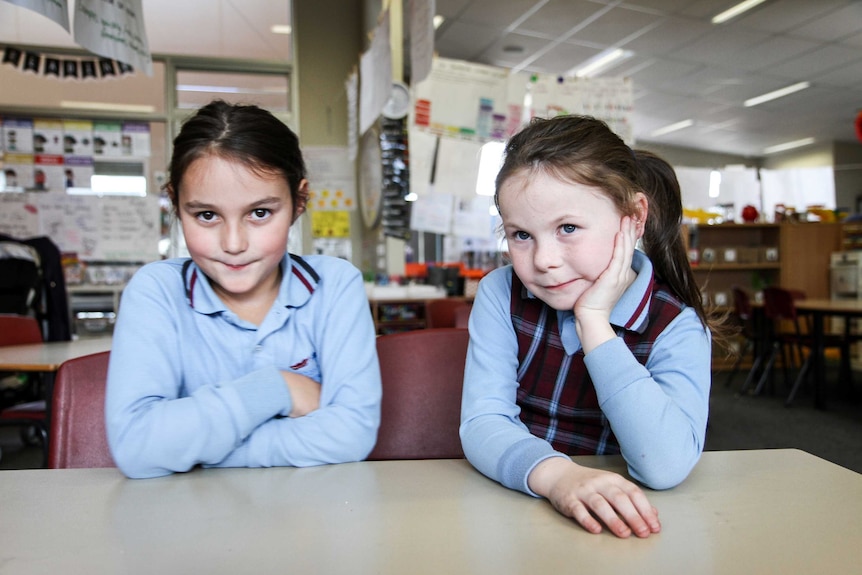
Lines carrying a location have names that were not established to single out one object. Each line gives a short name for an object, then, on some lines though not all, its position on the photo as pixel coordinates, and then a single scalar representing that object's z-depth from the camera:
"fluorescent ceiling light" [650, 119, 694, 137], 10.53
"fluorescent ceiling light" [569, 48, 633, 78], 7.26
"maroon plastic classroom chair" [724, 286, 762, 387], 5.41
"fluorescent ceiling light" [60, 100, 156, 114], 4.19
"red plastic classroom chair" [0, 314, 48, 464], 2.08
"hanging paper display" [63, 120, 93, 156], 4.15
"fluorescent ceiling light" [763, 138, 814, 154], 11.70
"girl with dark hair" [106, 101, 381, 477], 0.84
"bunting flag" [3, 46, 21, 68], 4.05
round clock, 3.04
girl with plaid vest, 0.69
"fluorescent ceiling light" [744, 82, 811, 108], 8.49
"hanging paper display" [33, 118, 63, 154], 4.12
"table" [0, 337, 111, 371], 1.83
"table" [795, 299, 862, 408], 4.29
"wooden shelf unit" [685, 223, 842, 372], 6.57
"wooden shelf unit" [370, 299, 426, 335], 3.73
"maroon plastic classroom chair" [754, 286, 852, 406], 4.76
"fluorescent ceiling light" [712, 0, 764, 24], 5.97
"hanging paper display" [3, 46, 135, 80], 4.05
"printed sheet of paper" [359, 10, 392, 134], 2.64
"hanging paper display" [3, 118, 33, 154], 4.10
